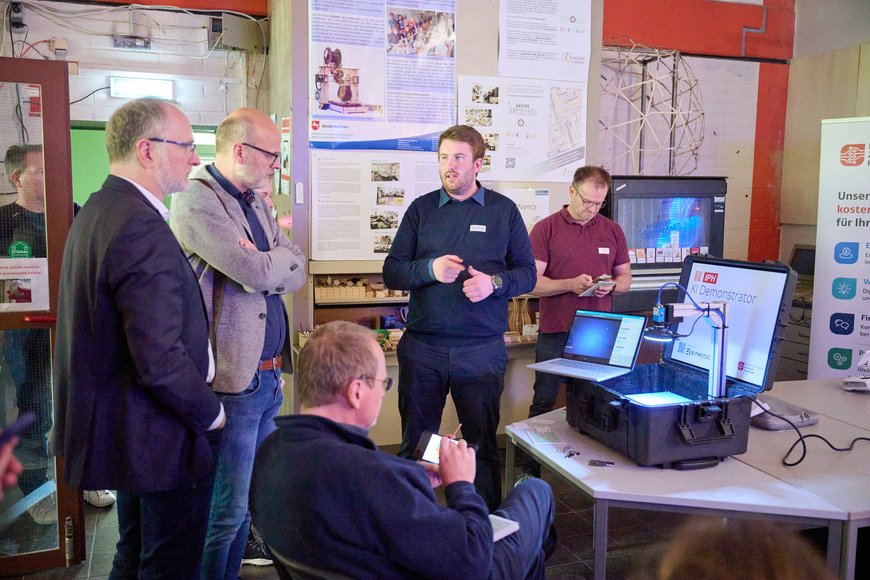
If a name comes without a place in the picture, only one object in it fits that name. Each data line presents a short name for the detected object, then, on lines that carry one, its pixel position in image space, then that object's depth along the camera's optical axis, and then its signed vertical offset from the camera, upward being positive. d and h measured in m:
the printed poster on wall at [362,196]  4.03 +0.09
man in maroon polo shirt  3.72 -0.23
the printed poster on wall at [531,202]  4.41 +0.07
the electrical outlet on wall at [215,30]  4.68 +1.11
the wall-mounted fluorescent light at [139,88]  4.61 +0.74
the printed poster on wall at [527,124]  4.30 +0.53
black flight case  2.16 -0.54
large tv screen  4.85 +0.00
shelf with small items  4.15 -0.44
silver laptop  2.42 -0.43
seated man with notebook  1.42 -0.54
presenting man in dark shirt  3.00 -0.33
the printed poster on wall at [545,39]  4.29 +1.02
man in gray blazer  2.29 -0.23
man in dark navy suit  1.85 -0.35
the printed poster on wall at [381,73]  3.96 +0.75
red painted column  6.21 +0.47
